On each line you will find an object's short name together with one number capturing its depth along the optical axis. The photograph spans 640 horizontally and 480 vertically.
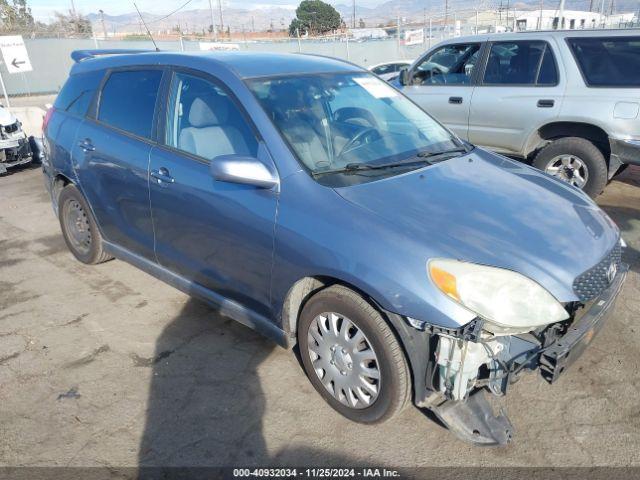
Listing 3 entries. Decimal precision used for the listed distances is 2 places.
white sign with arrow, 10.99
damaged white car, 8.13
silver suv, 5.41
